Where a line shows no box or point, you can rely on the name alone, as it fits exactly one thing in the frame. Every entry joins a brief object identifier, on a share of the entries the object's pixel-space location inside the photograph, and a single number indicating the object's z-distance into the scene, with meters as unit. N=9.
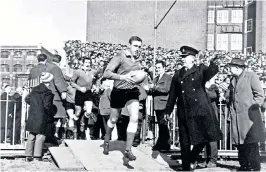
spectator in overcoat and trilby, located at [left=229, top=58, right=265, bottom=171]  7.27
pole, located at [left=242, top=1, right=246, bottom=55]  50.97
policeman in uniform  6.98
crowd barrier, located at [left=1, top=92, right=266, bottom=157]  9.63
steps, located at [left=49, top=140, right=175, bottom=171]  7.02
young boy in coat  8.34
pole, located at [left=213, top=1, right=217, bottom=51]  57.66
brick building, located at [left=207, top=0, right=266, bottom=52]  56.47
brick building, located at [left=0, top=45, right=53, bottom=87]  81.62
